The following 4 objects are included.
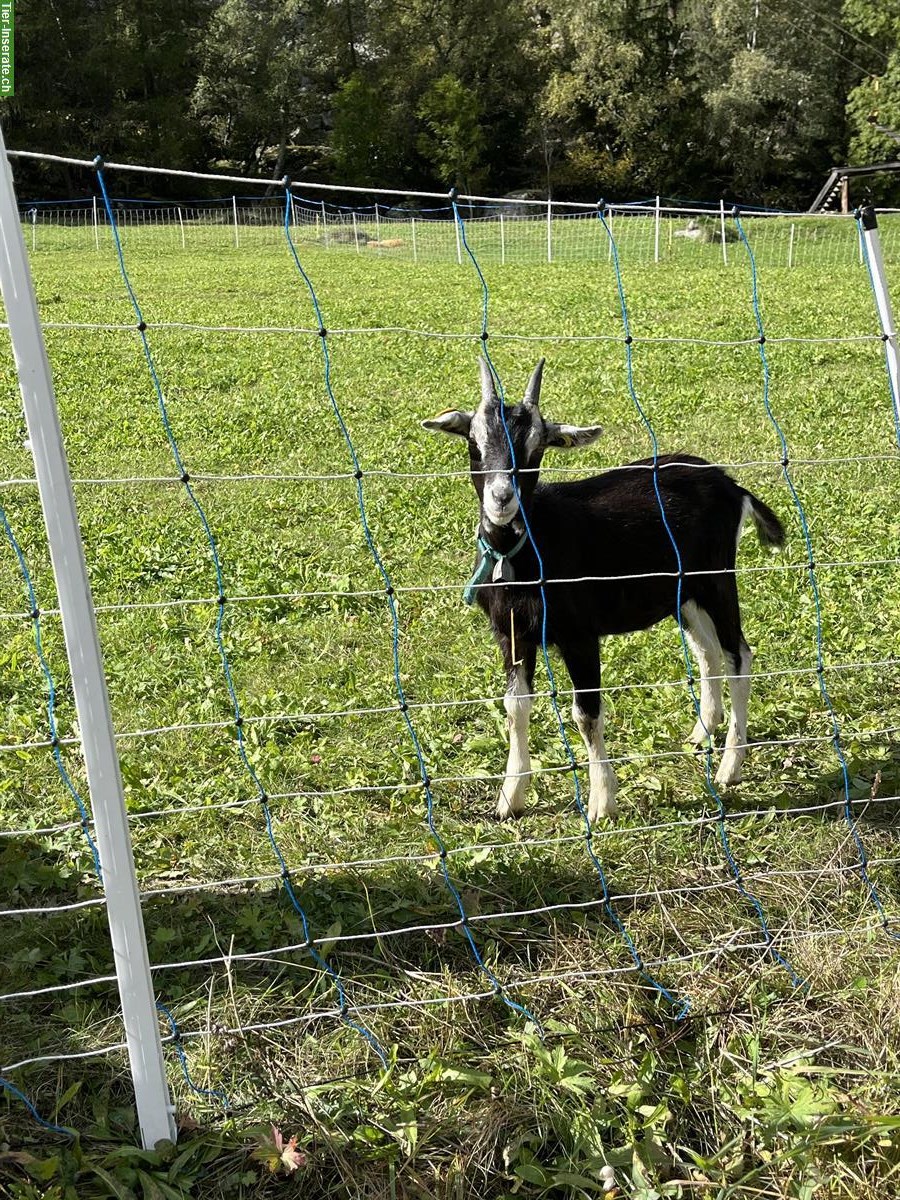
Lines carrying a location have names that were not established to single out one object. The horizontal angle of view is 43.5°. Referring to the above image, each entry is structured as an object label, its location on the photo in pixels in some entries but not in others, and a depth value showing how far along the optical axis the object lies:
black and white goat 3.88
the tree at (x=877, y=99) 41.34
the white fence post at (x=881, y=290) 3.11
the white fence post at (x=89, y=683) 2.40
